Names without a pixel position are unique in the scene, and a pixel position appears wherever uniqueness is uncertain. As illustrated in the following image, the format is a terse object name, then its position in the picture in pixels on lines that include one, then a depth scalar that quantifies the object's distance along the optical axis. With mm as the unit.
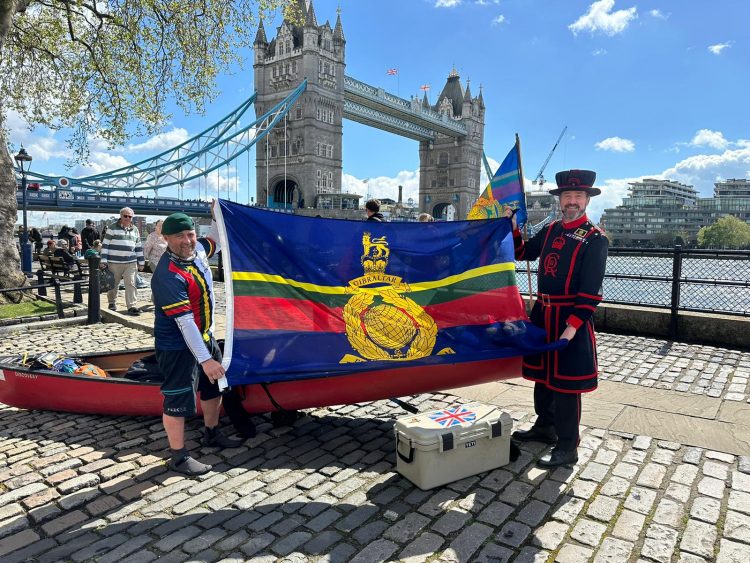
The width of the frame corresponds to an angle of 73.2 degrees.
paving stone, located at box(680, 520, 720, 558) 2730
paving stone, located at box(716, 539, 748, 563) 2652
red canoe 4109
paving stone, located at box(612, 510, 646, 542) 2871
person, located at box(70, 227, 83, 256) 21328
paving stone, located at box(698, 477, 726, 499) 3295
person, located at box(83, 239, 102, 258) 14864
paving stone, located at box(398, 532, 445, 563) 2693
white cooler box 3340
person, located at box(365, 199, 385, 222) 6910
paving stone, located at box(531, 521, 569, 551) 2795
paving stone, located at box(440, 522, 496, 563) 2699
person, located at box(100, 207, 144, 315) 9562
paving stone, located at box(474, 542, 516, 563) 2670
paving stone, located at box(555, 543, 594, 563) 2662
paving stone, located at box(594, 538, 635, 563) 2664
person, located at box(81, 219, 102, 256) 17453
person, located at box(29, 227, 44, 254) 24922
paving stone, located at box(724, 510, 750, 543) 2844
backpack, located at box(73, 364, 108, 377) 4788
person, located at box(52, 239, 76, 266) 13692
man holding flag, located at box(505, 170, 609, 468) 3615
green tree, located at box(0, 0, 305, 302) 13648
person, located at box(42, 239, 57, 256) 14129
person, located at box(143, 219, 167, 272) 8695
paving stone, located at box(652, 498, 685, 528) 2992
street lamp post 18828
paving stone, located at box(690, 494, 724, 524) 3027
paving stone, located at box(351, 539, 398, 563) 2684
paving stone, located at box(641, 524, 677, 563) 2689
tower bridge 68000
